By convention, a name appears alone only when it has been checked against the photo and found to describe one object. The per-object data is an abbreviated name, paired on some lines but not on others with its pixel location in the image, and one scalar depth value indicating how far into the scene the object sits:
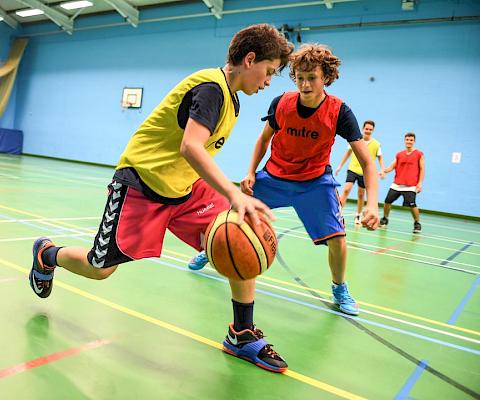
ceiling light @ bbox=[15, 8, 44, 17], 18.45
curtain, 19.58
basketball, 1.93
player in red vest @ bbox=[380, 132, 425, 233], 8.43
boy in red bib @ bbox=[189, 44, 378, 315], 3.00
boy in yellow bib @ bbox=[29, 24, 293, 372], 2.03
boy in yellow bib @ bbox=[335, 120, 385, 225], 8.52
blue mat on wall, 19.09
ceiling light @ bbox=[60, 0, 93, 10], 17.12
